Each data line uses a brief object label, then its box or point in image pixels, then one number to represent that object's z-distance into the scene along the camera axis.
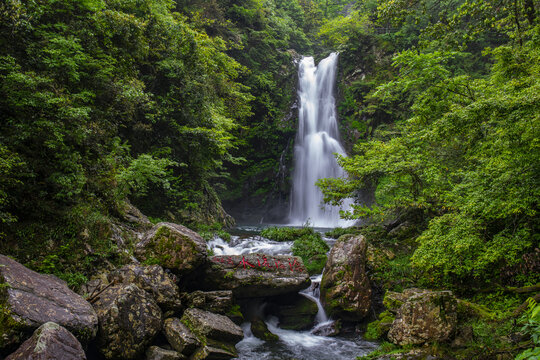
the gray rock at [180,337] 4.86
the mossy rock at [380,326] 5.98
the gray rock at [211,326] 5.33
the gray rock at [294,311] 7.01
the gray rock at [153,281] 5.42
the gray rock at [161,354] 4.54
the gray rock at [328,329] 6.63
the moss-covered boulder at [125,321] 4.46
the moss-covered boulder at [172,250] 6.28
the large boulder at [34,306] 3.54
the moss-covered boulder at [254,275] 6.93
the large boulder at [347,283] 6.74
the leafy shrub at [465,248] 4.98
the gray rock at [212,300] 6.07
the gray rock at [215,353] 4.86
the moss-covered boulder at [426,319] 4.66
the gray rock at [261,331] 6.47
